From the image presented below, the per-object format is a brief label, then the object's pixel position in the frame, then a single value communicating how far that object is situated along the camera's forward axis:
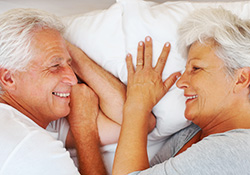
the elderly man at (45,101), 1.05
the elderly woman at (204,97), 0.97
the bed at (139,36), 1.44
